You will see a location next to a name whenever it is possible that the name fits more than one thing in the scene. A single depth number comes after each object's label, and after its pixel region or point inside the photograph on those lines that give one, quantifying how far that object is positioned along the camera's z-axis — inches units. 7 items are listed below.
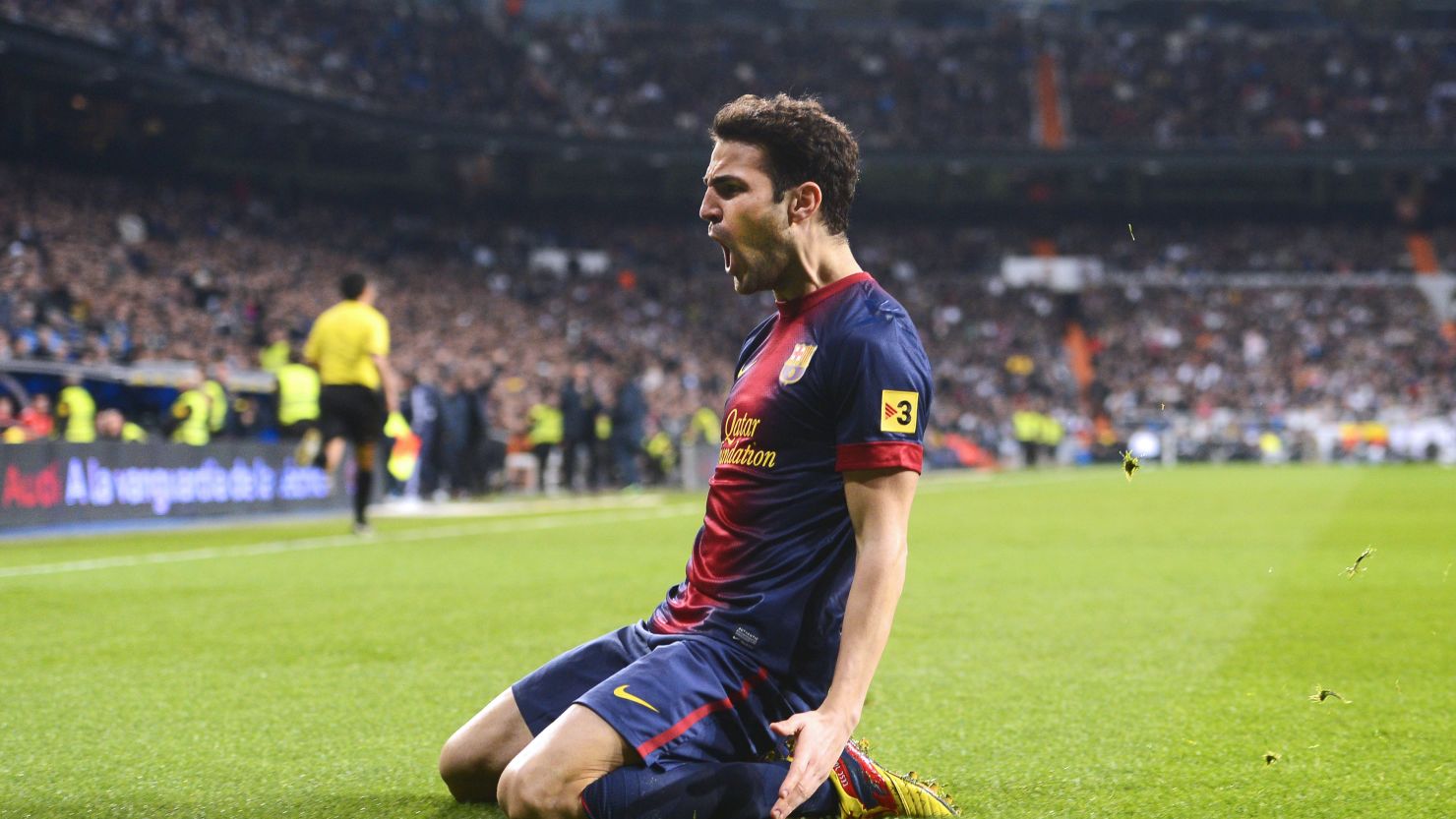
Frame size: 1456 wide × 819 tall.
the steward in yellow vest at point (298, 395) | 607.5
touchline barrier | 509.0
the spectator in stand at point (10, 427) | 534.6
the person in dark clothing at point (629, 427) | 1000.9
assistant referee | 490.6
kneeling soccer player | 113.8
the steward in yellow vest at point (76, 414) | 615.5
